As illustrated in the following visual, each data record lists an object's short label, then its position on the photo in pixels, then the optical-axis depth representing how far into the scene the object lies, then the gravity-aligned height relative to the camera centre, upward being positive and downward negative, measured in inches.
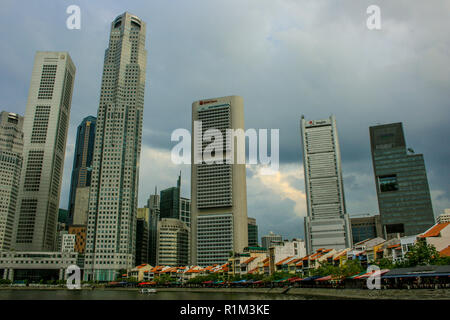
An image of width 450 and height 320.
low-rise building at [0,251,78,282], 7682.1 +208.0
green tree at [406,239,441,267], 3030.0 +121.7
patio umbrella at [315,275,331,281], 3688.5 -43.2
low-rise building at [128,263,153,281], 7298.7 +76.8
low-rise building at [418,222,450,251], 3681.1 +314.5
